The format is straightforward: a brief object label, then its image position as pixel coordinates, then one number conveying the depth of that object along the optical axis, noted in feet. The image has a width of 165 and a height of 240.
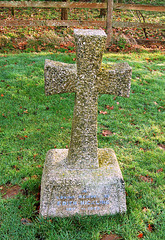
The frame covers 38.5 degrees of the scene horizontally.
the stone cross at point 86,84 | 8.72
